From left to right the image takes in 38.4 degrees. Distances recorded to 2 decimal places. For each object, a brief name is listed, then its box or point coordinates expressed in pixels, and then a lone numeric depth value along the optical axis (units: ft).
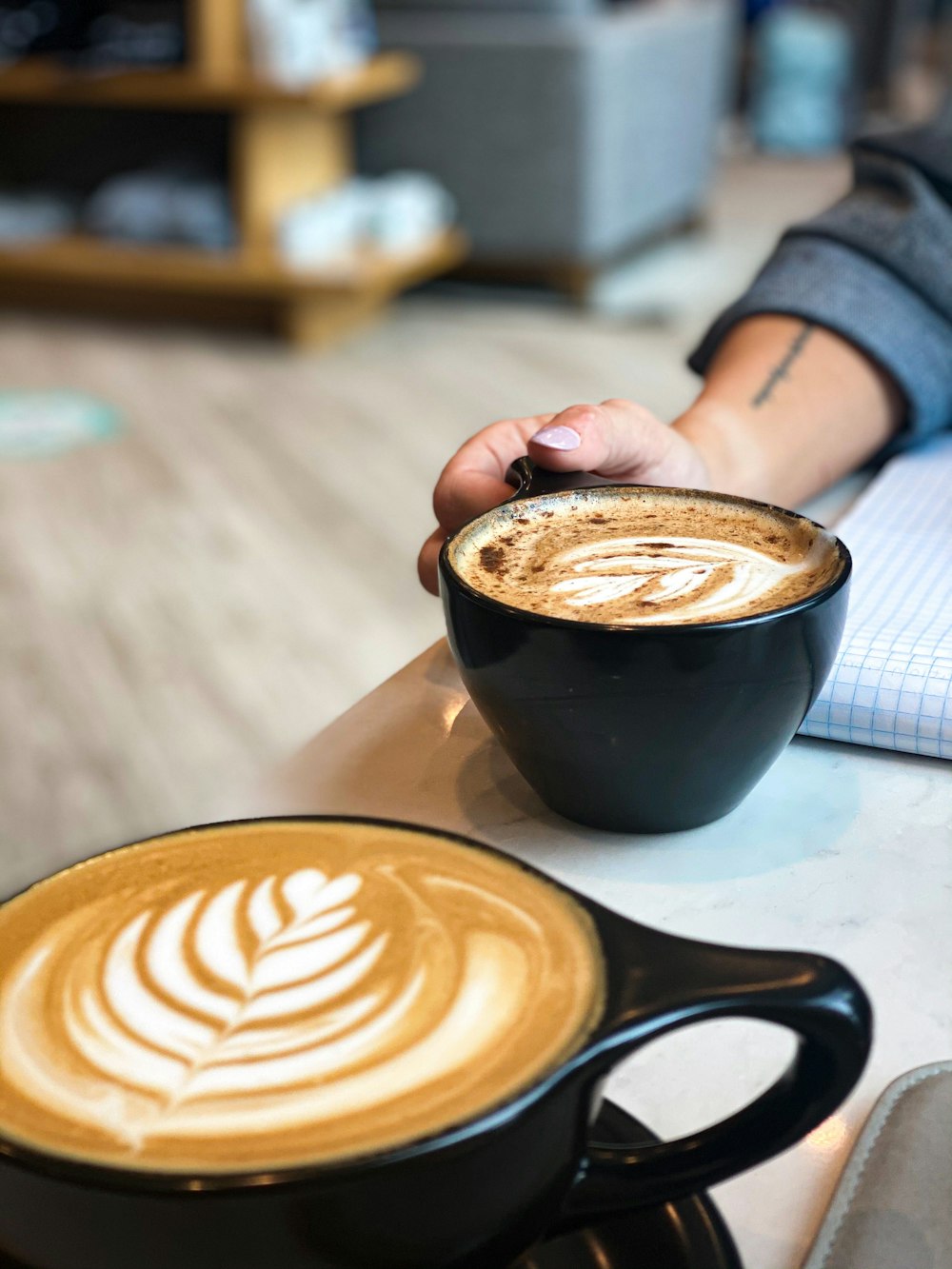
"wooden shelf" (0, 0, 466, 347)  8.93
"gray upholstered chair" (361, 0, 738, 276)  9.53
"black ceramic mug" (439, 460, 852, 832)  1.15
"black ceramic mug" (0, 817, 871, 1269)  0.72
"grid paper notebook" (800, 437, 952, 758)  1.47
